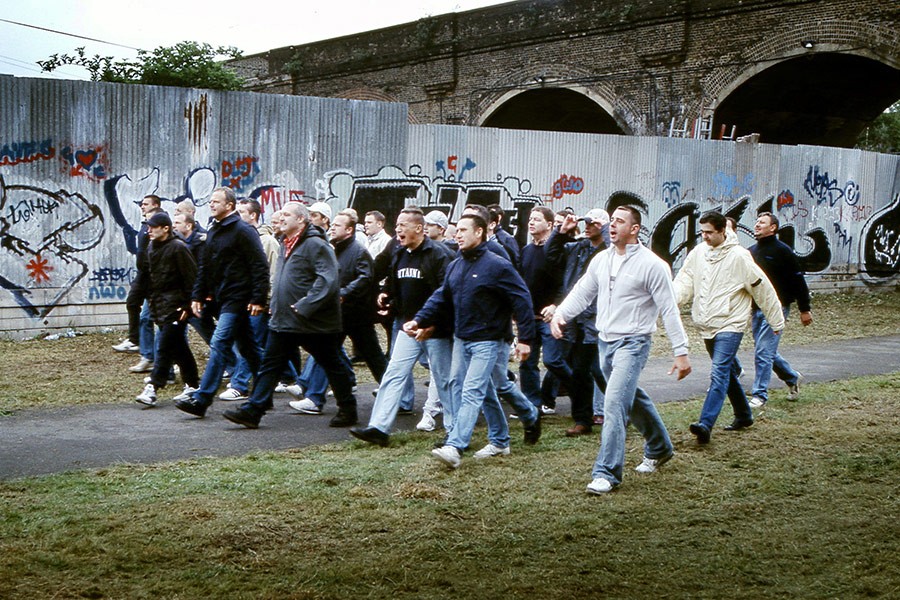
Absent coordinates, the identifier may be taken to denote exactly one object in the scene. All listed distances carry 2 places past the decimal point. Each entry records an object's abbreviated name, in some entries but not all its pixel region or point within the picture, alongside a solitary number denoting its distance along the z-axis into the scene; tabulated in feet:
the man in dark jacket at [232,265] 29.68
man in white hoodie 22.00
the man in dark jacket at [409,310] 25.49
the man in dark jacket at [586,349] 27.76
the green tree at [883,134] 138.72
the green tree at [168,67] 91.40
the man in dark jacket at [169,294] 31.01
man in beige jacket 27.22
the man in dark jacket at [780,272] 33.73
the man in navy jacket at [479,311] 24.02
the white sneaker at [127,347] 41.42
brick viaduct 81.35
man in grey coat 27.40
